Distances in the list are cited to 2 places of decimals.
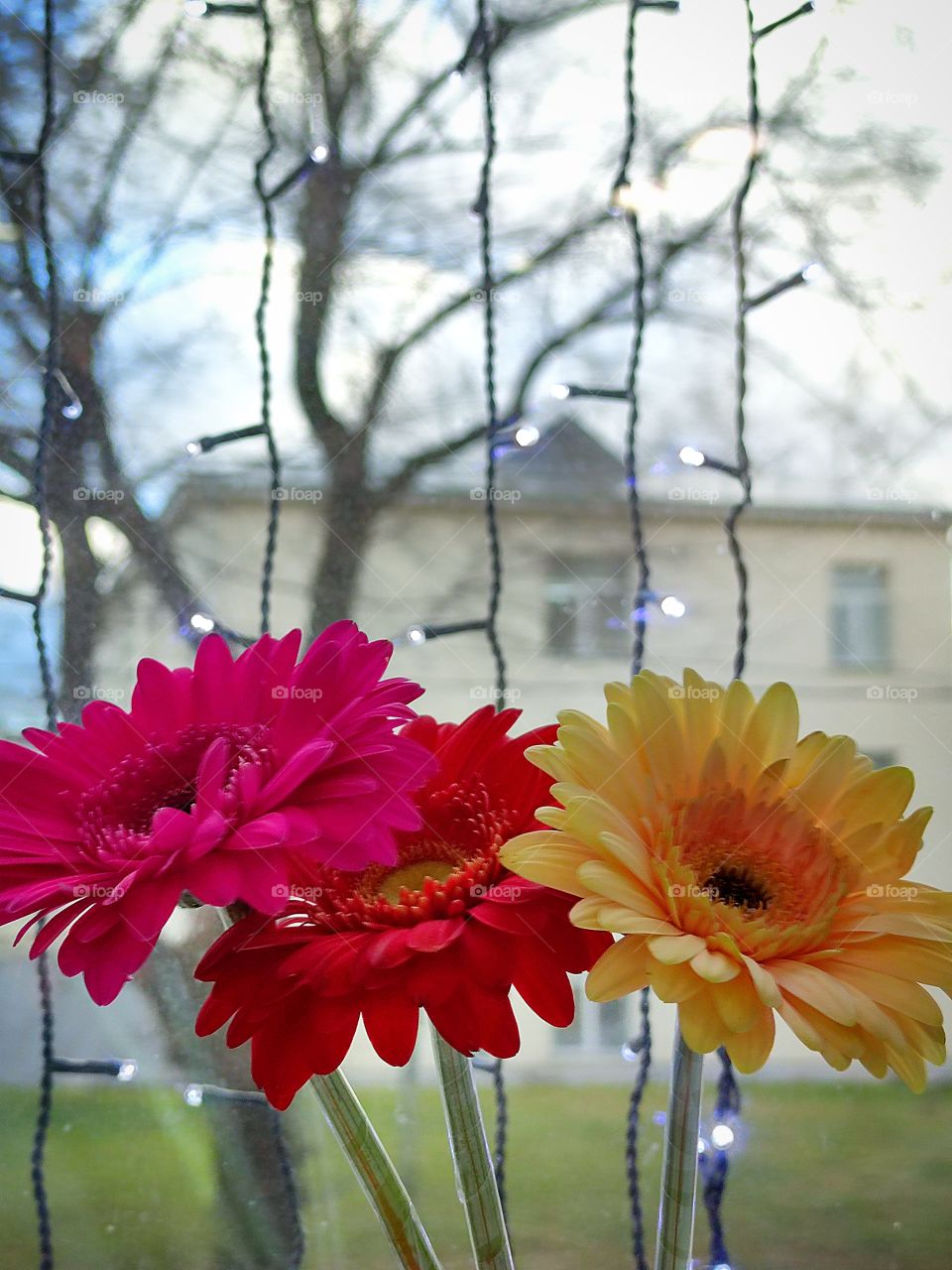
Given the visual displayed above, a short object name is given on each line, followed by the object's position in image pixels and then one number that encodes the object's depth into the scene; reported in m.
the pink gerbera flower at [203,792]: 0.41
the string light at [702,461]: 0.81
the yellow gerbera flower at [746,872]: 0.40
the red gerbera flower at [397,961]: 0.42
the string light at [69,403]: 0.80
